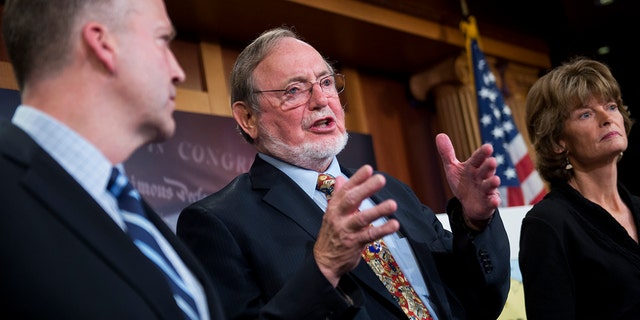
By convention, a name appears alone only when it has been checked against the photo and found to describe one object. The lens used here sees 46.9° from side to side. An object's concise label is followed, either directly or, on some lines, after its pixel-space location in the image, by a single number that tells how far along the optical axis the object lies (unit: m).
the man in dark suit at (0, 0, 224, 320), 1.01
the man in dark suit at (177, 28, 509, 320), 1.52
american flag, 5.11
